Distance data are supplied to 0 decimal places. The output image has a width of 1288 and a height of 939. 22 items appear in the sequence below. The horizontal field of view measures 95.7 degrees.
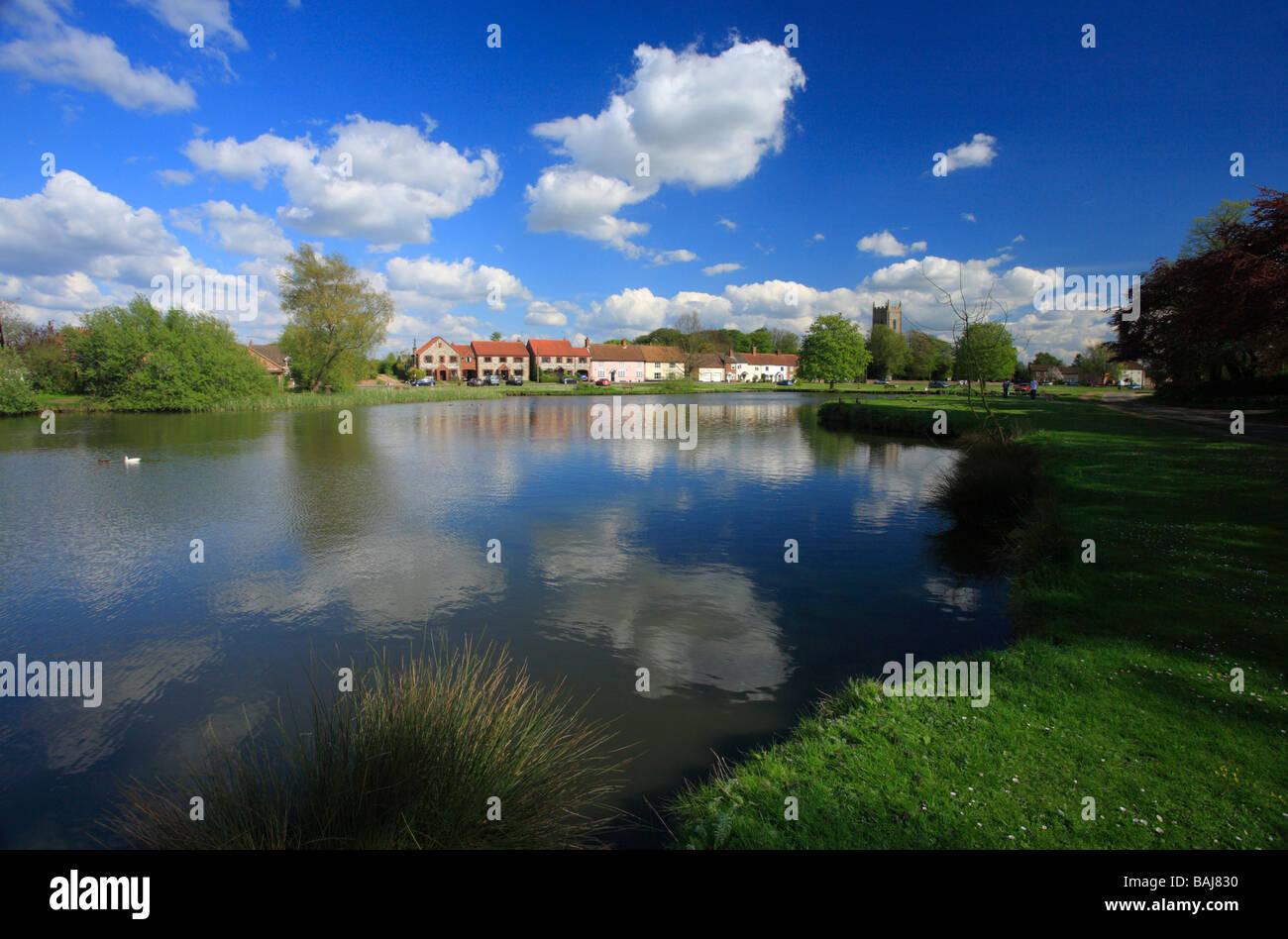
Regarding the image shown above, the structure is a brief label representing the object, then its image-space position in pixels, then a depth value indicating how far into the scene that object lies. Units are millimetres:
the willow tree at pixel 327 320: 58062
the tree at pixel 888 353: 104562
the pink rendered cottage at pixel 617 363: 105375
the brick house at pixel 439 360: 100625
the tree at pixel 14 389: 40078
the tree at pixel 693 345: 109188
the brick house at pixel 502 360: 102750
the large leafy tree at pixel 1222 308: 17328
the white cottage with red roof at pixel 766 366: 122000
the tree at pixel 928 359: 107312
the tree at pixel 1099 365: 91938
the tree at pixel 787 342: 147000
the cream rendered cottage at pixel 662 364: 109062
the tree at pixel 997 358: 54644
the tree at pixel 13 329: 55875
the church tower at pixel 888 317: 123750
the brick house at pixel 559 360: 105188
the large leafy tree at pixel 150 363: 45094
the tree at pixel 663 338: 130337
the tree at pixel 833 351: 78500
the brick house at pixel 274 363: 70688
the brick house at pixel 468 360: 102456
